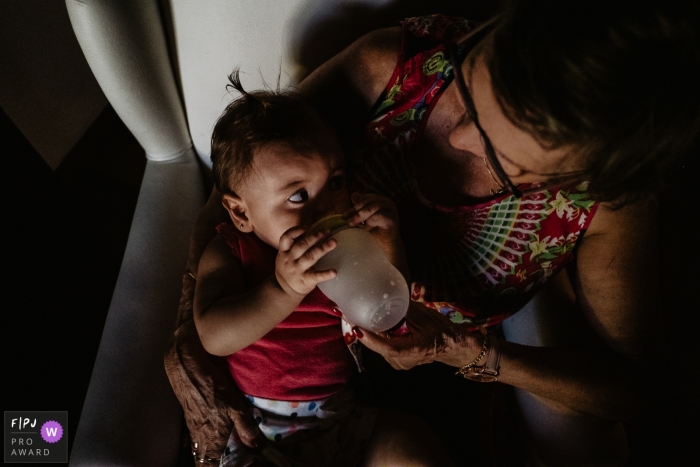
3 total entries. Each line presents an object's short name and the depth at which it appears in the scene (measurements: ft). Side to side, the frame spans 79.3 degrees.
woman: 2.16
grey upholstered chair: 3.16
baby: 2.88
